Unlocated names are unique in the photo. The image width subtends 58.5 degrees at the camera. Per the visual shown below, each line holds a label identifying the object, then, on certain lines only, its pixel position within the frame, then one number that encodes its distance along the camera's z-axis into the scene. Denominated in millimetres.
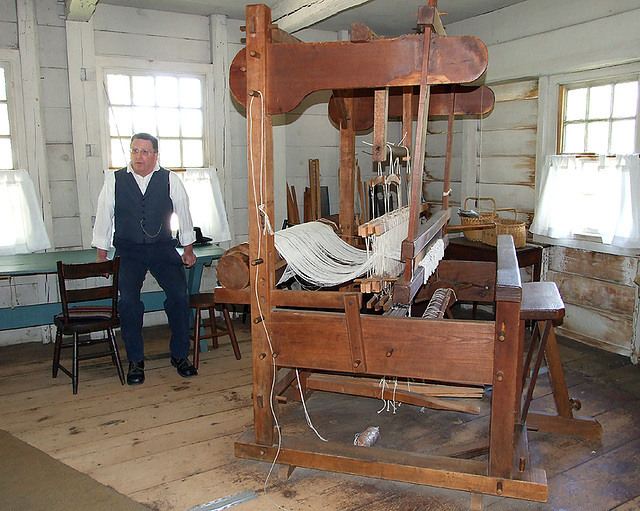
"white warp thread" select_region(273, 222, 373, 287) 2453
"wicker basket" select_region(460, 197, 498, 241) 4352
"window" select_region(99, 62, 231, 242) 4500
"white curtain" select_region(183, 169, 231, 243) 4754
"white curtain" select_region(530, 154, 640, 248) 3816
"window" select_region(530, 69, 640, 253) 3834
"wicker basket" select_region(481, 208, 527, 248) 4246
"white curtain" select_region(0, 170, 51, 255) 4168
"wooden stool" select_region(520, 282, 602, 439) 2619
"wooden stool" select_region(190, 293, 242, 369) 3783
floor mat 2262
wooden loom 2119
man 3539
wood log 2448
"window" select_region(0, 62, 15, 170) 4164
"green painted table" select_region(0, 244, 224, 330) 3711
